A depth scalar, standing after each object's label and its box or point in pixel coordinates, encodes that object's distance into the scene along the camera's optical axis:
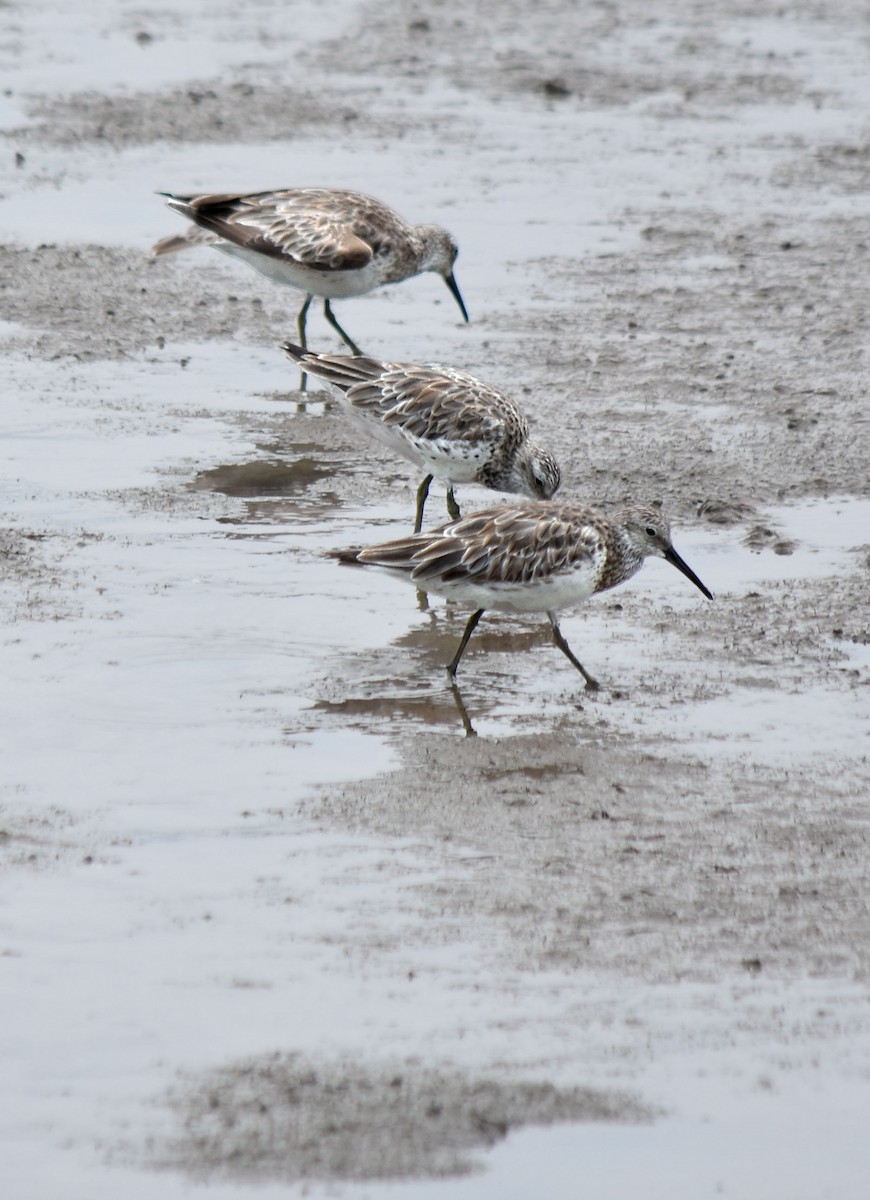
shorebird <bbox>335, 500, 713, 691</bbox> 15.25
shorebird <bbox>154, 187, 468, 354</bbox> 22.73
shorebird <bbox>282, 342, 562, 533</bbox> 18.50
